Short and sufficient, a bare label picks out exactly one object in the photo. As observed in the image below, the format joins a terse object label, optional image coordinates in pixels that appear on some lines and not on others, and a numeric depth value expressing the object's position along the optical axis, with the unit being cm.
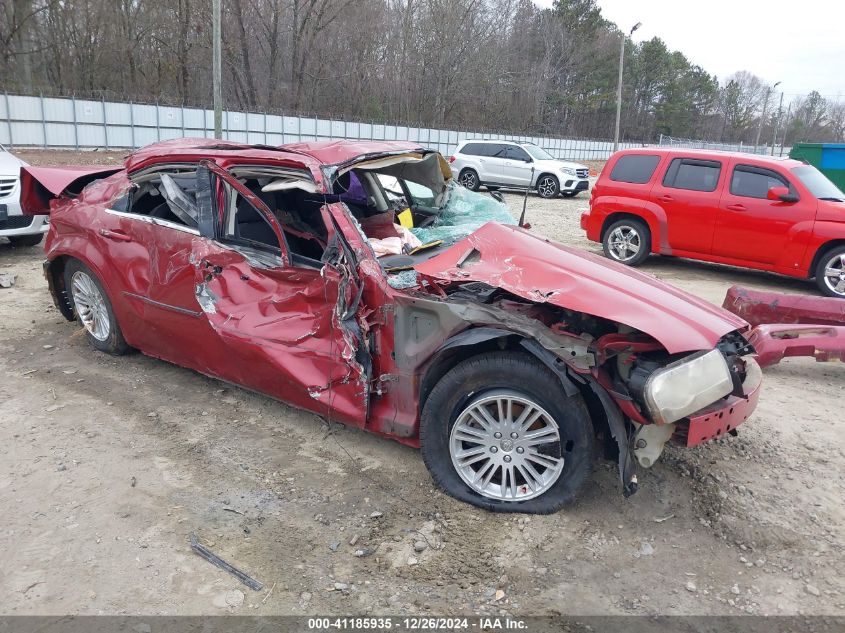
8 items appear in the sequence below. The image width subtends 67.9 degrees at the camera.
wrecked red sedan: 296
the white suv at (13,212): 812
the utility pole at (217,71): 1554
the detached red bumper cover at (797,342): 494
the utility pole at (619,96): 3152
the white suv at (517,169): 2008
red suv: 813
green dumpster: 1495
